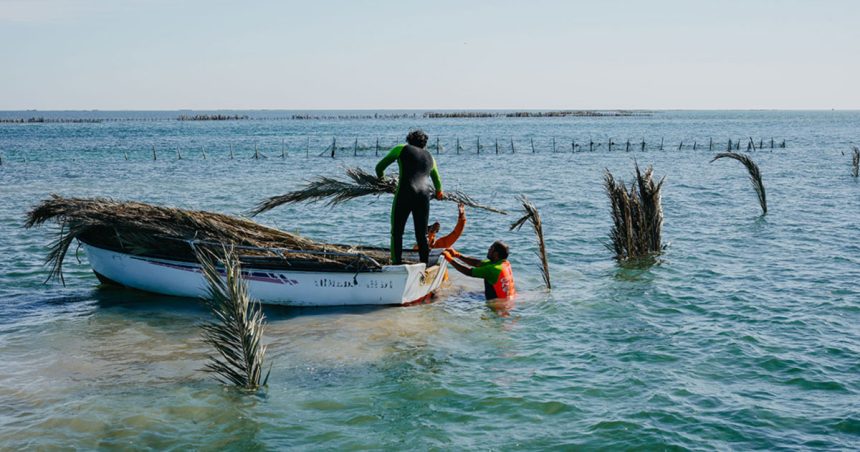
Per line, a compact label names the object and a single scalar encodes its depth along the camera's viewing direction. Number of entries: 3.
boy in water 12.70
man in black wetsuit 11.68
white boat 12.35
